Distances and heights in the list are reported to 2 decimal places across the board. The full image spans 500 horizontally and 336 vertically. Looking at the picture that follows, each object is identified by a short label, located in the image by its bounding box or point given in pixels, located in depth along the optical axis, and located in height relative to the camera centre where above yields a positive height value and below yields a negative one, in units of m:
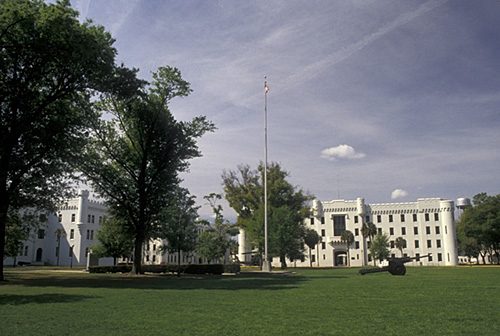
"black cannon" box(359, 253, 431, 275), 35.86 -1.25
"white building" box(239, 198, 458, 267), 94.25 +5.08
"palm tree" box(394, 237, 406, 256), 94.07 +1.70
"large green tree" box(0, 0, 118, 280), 23.31 +9.96
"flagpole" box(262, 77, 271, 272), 47.34 -1.31
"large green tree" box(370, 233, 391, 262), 86.12 +0.62
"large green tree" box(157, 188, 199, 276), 47.43 +2.85
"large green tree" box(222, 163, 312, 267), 64.52 +8.43
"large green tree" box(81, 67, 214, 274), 37.94 +8.65
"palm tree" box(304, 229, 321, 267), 85.79 +2.56
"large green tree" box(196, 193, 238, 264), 54.16 +1.73
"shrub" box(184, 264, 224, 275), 41.19 -1.57
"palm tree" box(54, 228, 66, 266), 78.53 +2.88
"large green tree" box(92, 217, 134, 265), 54.16 +1.09
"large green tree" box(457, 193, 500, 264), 76.12 +5.24
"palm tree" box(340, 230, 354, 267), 92.06 +2.70
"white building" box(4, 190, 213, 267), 80.50 +2.51
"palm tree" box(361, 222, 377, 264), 91.56 +4.28
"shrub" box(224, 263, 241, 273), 43.84 -1.59
